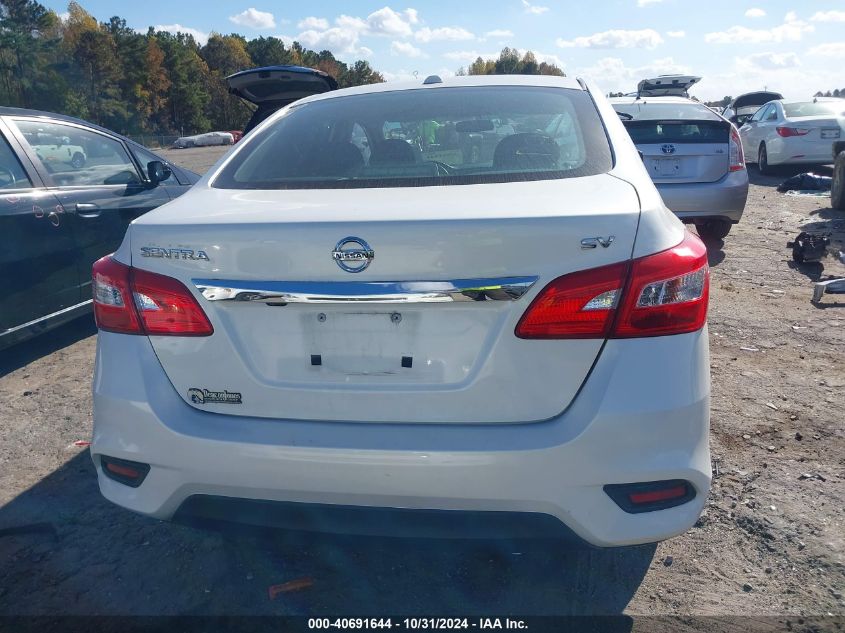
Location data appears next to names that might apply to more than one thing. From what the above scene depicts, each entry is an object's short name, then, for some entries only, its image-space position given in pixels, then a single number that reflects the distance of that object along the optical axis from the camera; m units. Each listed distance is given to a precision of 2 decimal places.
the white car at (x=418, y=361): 1.89
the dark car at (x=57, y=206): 4.35
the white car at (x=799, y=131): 13.48
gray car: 7.30
